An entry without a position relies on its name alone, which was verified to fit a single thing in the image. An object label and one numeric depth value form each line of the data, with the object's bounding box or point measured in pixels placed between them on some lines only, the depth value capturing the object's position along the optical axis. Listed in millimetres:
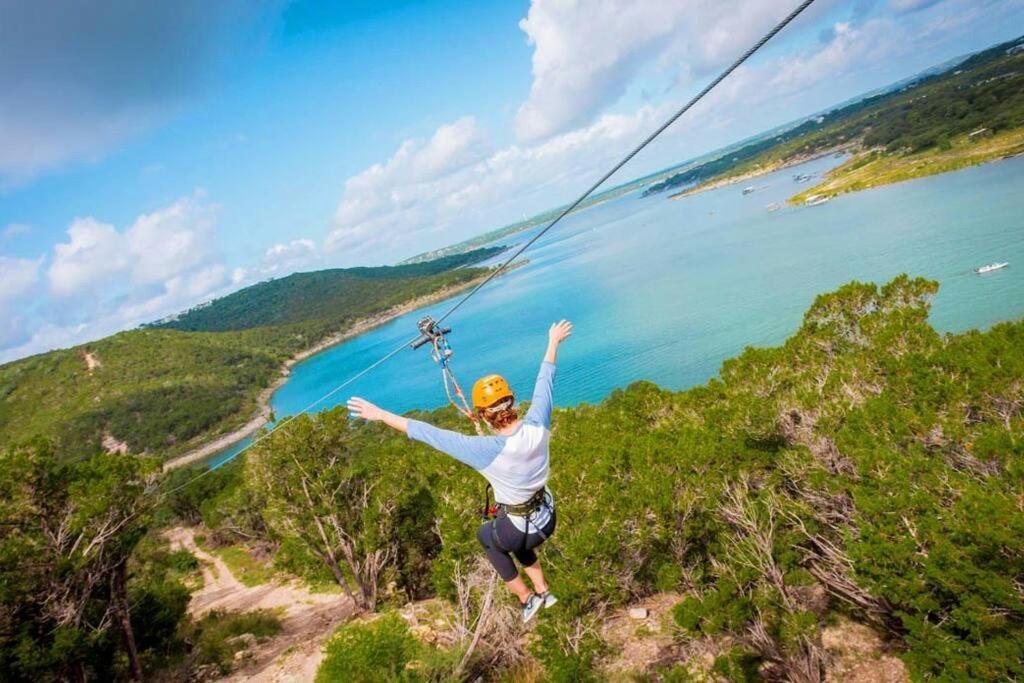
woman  3141
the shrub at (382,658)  6900
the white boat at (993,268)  41188
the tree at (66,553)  9680
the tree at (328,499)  15648
